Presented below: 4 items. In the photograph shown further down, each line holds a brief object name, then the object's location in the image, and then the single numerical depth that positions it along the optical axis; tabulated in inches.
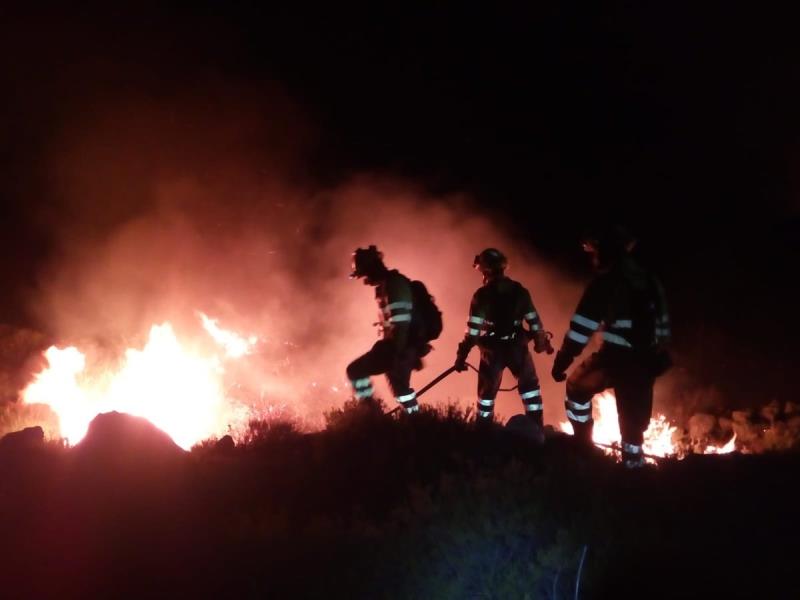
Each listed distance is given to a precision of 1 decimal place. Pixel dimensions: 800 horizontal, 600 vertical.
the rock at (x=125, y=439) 222.7
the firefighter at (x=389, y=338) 279.0
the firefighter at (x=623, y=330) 233.5
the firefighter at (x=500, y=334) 284.0
